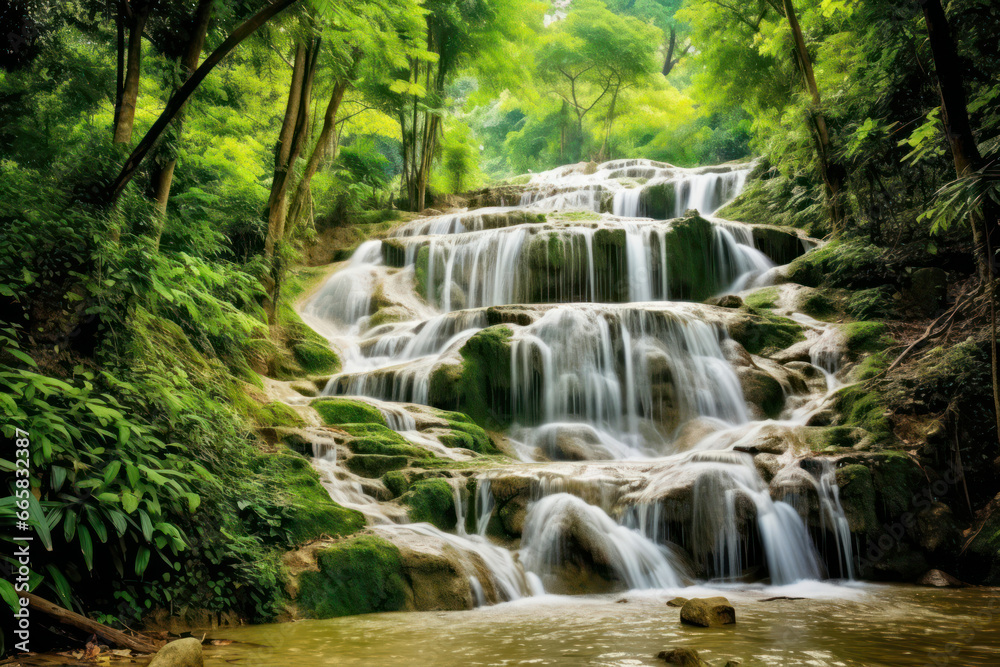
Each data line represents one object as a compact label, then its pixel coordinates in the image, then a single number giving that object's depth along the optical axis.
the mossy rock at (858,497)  6.36
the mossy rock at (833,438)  7.43
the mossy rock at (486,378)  10.10
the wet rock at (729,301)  12.48
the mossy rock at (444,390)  9.94
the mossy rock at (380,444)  7.20
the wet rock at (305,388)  9.83
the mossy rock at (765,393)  10.06
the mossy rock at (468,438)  8.46
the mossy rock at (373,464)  6.80
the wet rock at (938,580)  5.88
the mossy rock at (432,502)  6.20
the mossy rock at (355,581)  4.74
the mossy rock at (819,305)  12.20
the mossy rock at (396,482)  6.47
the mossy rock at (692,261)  14.48
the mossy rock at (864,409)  7.42
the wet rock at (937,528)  6.22
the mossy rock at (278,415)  7.35
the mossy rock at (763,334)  11.13
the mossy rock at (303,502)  5.16
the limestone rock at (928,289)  10.48
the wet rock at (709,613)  4.22
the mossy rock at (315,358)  11.07
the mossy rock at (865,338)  10.01
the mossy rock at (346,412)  8.60
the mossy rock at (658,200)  20.97
